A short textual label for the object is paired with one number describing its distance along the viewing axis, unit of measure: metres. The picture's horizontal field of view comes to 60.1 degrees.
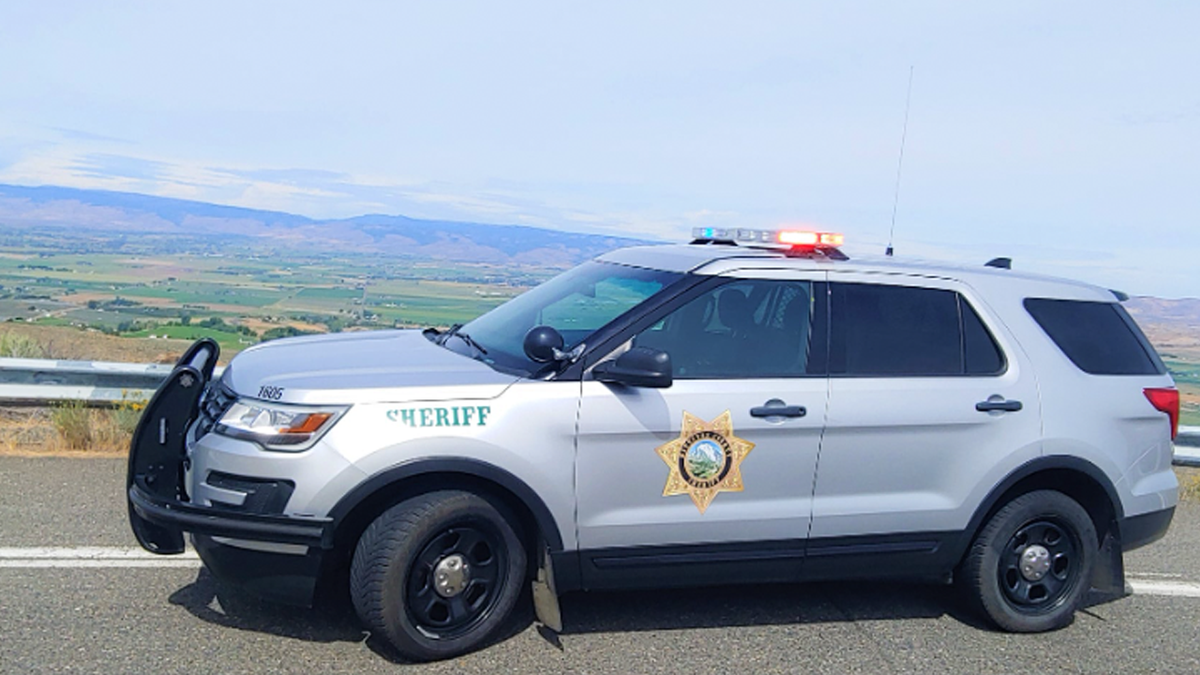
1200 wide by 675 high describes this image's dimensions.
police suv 4.09
